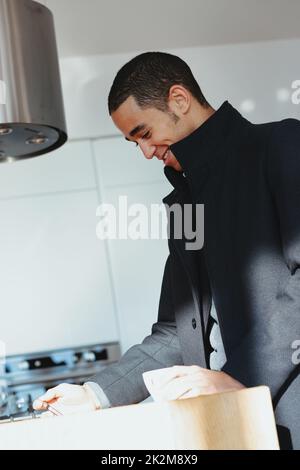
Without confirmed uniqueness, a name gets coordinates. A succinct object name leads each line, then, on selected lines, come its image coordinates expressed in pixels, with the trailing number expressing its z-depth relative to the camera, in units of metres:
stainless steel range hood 1.88
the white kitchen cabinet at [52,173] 3.39
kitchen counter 1.01
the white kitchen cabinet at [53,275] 3.35
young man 1.22
